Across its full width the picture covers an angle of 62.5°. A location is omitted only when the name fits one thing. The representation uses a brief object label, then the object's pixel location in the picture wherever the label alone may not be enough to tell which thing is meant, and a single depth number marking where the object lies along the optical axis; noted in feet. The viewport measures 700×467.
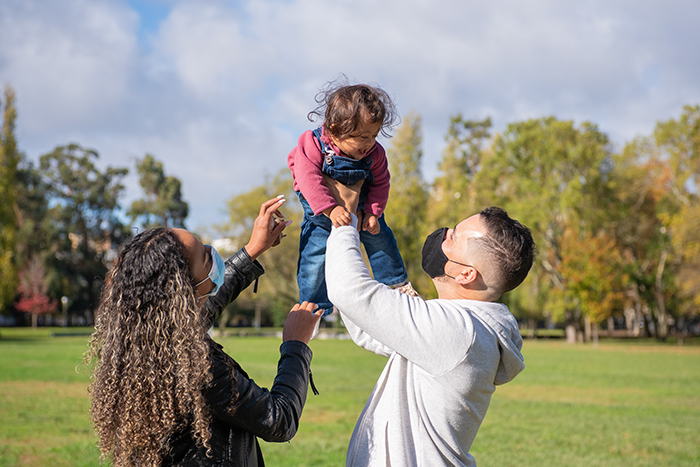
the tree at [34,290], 171.12
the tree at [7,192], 108.06
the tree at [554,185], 114.83
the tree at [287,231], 130.52
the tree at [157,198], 203.21
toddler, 7.91
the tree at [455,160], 132.87
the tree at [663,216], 115.96
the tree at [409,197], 125.80
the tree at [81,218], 189.37
